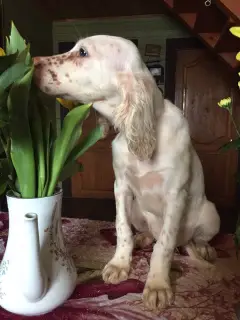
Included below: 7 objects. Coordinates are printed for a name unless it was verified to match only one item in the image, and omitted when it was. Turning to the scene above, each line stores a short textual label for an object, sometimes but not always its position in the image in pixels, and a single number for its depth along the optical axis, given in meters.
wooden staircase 1.88
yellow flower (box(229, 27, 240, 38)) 0.46
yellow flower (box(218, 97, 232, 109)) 0.64
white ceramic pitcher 0.52
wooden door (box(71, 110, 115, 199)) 3.40
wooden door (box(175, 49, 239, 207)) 3.11
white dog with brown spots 0.73
